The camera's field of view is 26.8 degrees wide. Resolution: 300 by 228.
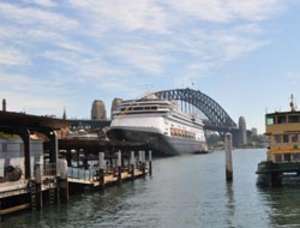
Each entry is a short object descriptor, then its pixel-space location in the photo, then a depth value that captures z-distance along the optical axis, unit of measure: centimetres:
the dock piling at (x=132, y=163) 7247
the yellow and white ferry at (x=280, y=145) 5583
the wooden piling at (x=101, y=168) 5775
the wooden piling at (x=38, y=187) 4119
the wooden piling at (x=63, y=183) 4512
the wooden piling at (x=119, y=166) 6544
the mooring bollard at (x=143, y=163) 7970
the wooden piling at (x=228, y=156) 6121
